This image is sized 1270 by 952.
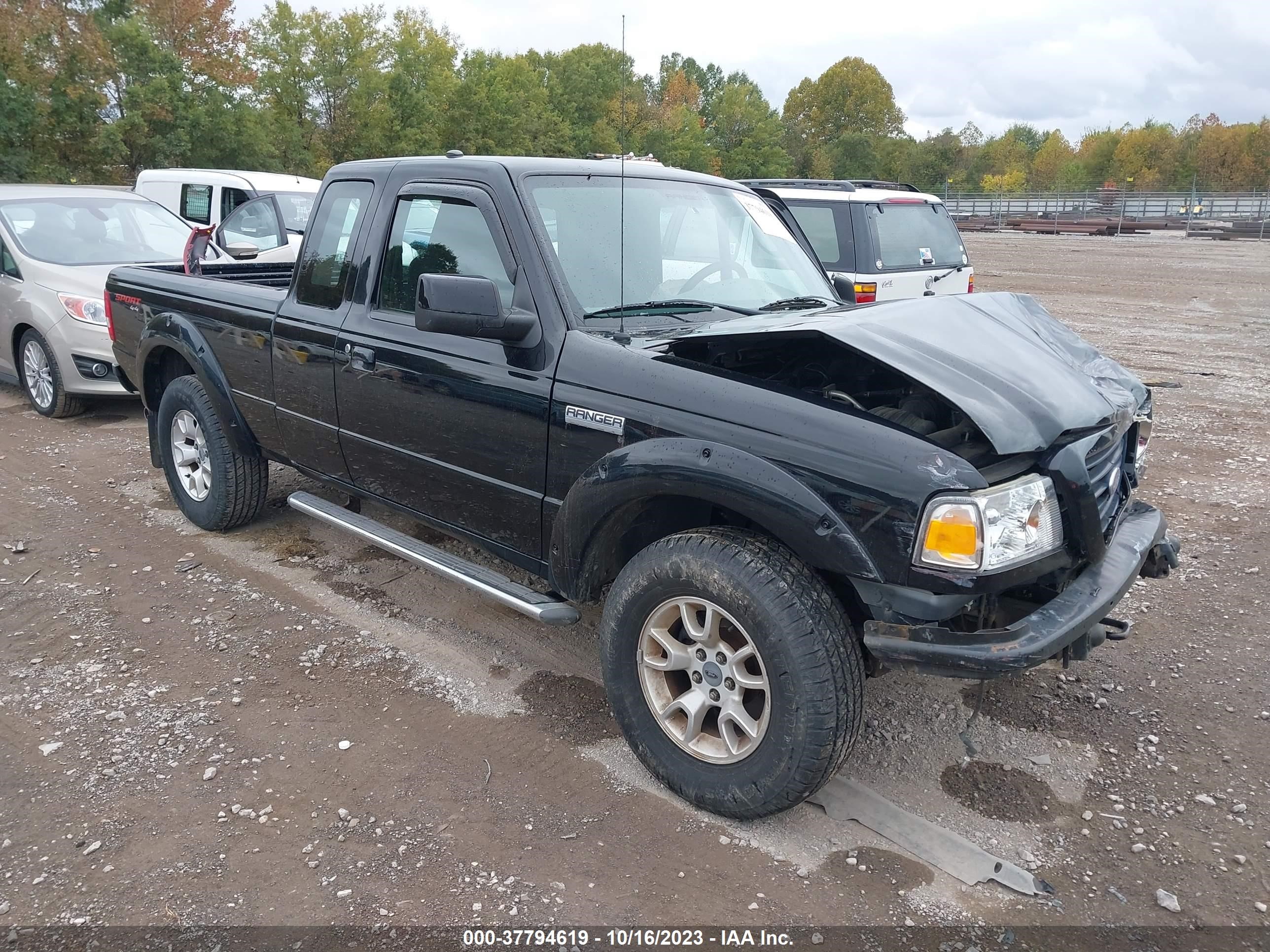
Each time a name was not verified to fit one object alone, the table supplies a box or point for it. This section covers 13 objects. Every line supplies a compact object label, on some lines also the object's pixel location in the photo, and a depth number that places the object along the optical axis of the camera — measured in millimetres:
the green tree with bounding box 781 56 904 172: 92500
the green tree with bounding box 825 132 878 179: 79125
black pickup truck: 2719
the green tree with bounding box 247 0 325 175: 40750
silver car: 7727
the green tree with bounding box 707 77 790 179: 69000
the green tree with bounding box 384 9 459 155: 43281
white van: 10492
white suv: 9016
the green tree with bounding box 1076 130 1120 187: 76500
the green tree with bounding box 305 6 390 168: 42281
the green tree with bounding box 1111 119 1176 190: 70688
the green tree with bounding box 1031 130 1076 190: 77750
